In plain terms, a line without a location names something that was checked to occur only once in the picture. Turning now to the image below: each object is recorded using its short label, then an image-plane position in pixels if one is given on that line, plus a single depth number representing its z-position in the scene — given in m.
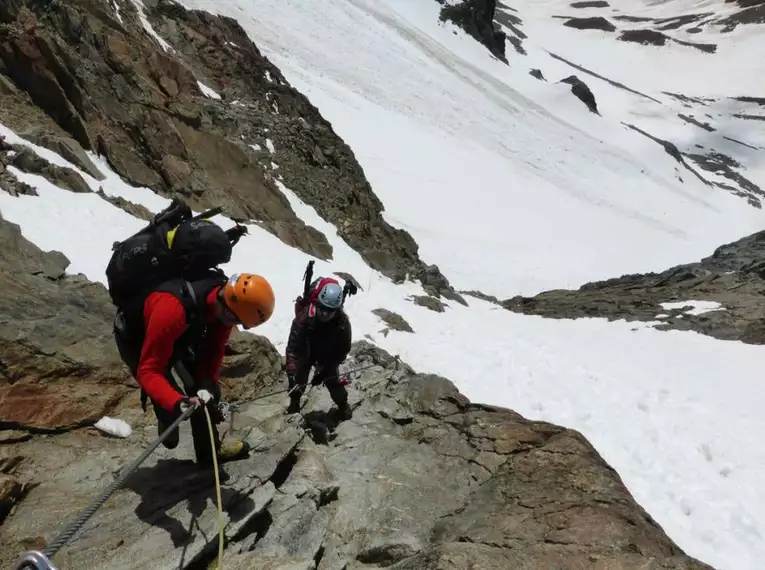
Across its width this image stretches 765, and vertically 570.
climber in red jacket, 3.78
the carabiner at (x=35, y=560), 2.56
